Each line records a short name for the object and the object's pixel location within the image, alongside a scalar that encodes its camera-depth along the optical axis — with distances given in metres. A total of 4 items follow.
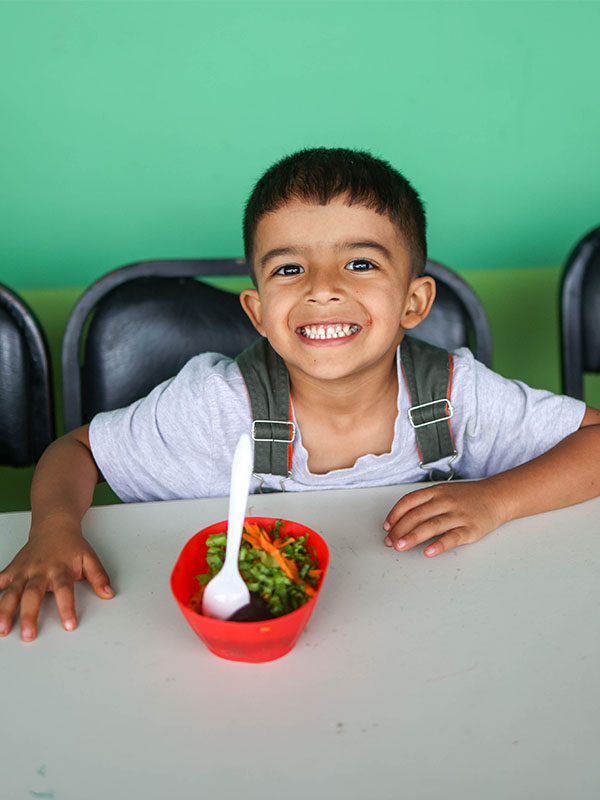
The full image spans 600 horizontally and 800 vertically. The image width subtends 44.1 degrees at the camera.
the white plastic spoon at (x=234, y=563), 0.61
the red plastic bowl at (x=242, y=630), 0.58
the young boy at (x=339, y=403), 0.92
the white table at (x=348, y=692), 0.51
